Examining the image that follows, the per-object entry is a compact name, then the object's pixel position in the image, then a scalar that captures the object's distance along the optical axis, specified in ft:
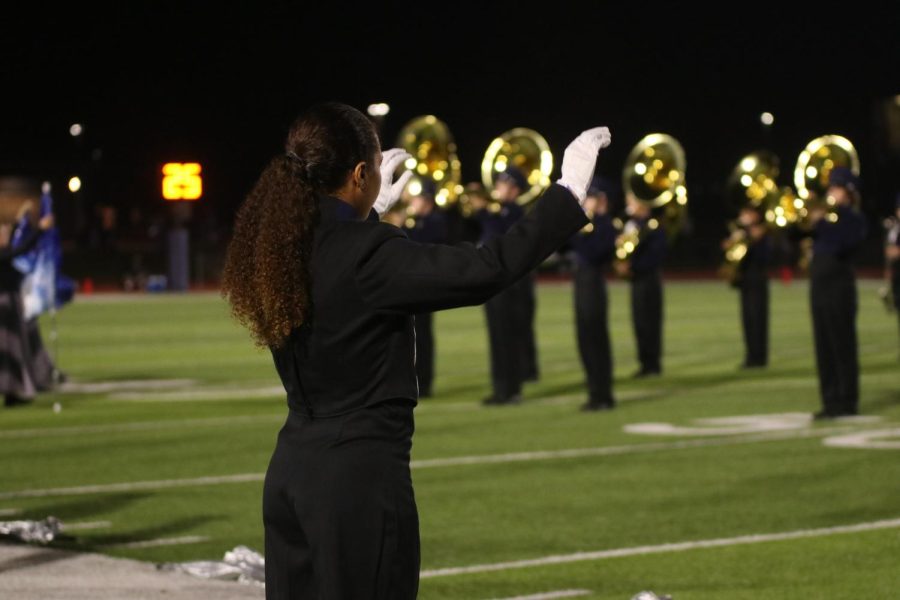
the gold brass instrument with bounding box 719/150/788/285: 60.59
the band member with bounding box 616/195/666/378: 59.26
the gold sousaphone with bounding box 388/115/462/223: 67.26
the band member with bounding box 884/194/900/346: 65.00
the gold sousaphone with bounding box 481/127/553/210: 67.21
